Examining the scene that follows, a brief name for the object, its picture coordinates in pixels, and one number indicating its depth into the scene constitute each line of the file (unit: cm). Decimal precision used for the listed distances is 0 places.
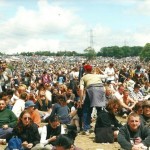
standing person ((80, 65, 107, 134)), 773
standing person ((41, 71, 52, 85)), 1541
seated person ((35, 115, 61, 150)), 595
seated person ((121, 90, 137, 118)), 1045
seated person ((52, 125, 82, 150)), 395
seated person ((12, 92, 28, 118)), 807
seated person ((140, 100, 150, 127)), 667
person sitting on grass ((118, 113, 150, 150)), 528
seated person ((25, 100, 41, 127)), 701
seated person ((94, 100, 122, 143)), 704
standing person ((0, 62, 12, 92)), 1093
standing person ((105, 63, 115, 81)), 1421
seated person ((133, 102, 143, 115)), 678
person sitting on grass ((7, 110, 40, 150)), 584
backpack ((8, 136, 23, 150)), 564
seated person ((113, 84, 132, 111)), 993
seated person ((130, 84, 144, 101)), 1121
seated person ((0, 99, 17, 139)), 726
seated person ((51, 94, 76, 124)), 800
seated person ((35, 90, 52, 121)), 973
